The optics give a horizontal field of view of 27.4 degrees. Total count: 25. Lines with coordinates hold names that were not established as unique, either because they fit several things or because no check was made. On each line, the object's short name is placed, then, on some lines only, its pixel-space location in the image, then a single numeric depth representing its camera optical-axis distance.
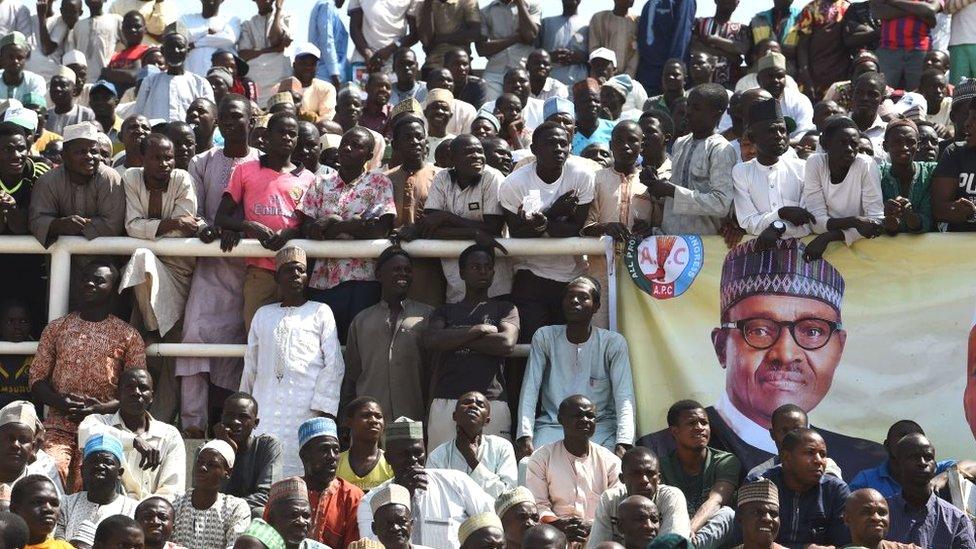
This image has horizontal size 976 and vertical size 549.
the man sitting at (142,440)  11.36
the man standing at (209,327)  12.46
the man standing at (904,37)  16.61
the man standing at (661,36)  17.61
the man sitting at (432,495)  10.87
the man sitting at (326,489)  10.88
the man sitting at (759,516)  10.08
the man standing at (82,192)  12.40
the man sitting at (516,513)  10.46
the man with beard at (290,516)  10.24
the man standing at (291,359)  11.91
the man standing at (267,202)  12.39
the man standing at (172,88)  16.41
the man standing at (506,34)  17.83
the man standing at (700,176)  12.01
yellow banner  11.66
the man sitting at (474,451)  11.30
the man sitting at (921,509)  10.52
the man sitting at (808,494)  10.50
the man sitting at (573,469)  11.12
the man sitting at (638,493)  10.43
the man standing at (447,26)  17.84
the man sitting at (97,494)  10.74
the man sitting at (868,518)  10.02
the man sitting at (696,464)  11.10
